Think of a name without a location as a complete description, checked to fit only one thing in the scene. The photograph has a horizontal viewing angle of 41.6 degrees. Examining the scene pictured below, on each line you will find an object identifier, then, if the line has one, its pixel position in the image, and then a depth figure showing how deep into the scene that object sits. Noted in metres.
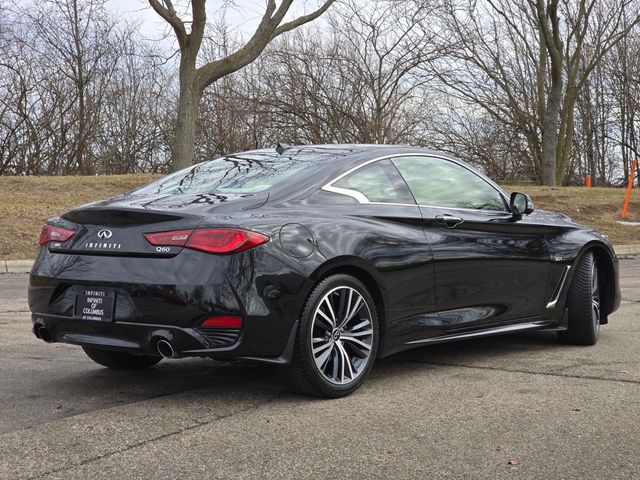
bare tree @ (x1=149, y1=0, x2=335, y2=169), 20.19
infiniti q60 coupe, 4.09
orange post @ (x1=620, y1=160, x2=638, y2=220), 20.42
